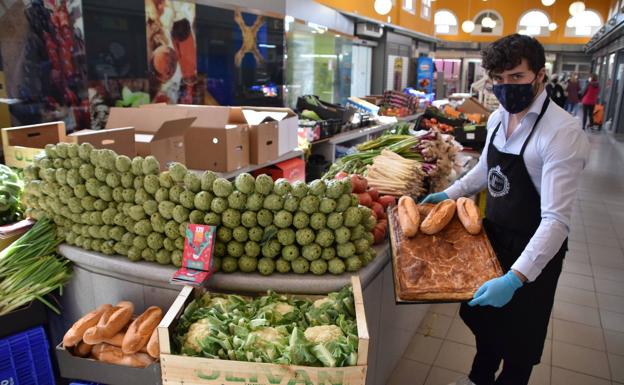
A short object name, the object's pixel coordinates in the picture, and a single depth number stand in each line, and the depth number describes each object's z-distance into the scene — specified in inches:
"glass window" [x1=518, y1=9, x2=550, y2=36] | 861.8
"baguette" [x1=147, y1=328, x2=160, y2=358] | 72.7
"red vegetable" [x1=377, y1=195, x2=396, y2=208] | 111.8
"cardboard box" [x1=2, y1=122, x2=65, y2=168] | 120.9
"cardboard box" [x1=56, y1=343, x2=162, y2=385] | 71.4
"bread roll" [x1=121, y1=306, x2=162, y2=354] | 73.8
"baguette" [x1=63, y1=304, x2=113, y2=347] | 75.7
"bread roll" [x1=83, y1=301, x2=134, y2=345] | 75.3
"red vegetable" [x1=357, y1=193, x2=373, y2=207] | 103.8
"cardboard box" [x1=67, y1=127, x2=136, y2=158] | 120.0
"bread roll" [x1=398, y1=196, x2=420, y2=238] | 84.6
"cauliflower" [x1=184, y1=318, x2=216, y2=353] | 67.5
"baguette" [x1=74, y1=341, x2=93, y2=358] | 77.0
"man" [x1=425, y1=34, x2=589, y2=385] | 74.6
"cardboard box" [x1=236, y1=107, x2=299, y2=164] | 166.4
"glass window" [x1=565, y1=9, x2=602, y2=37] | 844.6
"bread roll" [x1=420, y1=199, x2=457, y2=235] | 84.7
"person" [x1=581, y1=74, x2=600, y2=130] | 585.0
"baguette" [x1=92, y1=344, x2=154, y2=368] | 73.8
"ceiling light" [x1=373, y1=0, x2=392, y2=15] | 355.9
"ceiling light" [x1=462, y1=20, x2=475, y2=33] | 735.5
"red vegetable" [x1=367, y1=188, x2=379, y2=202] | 111.2
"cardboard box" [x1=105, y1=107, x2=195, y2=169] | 133.6
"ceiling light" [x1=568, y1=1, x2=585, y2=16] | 633.0
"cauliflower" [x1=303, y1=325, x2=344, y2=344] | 66.9
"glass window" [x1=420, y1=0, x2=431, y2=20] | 556.0
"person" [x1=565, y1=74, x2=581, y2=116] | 726.5
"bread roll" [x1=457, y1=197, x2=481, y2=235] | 84.0
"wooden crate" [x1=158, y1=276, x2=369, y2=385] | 61.9
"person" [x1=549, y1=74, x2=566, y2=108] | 398.6
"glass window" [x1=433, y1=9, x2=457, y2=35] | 908.0
